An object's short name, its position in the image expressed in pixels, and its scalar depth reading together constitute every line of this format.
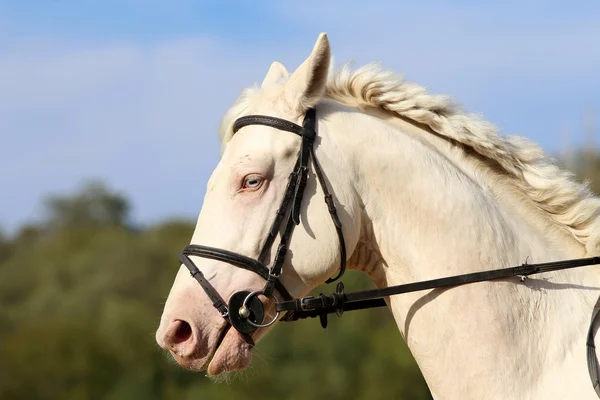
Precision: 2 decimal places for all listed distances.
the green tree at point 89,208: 188.50
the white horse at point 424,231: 9.98
